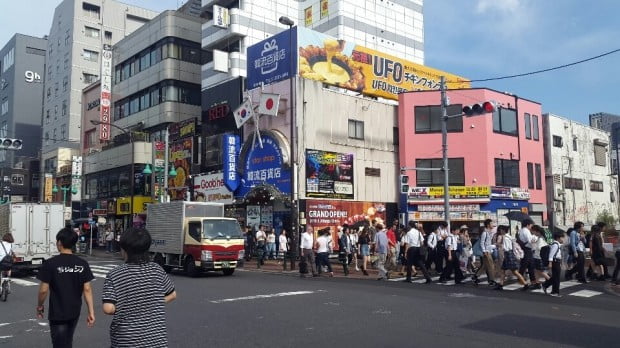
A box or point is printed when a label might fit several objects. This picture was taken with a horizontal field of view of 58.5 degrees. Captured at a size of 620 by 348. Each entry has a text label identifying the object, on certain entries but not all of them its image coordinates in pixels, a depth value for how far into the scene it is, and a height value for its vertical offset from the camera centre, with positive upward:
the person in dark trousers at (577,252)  16.94 -1.39
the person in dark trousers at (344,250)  19.84 -1.46
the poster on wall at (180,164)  37.97 +3.25
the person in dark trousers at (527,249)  15.05 -1.12
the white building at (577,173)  37.53 +2.47
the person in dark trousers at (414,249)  17.05 -1.24
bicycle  13.48 -1.78
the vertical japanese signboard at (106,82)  52.38 +12.35
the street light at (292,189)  21.83 +0.86
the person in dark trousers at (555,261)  13.44 -1.30
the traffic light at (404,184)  22.62 +1.02
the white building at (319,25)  45.50 +17.56
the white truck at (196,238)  19.36 -1.00
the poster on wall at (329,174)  29.52 +1.94
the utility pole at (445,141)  22.09 +2.72
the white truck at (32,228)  20.55 -0.59
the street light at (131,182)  41.69 +2.23
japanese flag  29.66 +5.77
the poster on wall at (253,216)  31.05 -0.31
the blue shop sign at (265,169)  29.38 +2.30
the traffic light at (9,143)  25.47 +3.20
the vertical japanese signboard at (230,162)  32.09 +2.84
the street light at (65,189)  48.59 +2.06
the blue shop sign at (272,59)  32.12 +8.99
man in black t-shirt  5.76 -0.80
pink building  32.19 +3.02
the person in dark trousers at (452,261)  16.67 -1.59
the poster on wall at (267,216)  30.27 -0.31
